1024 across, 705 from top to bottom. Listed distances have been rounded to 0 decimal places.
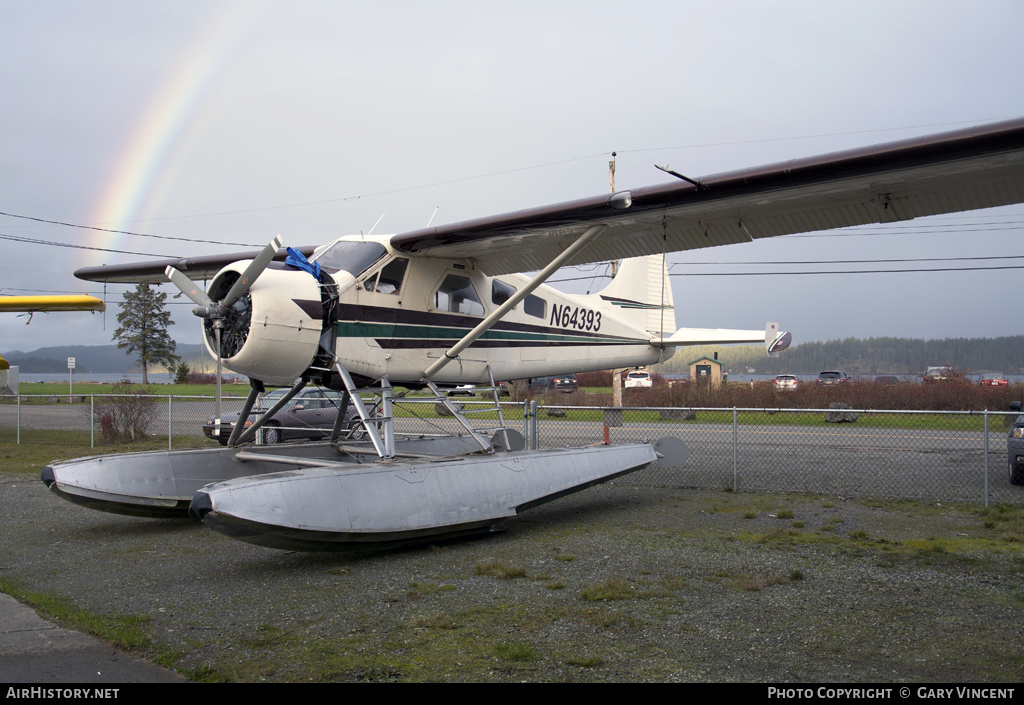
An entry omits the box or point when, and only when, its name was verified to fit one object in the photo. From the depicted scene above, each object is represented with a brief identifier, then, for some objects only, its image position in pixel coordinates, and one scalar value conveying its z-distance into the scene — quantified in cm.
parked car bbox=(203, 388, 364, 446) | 1470
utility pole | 2336
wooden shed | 3282
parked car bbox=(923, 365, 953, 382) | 2642
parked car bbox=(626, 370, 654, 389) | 4391
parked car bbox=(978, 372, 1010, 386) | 2596
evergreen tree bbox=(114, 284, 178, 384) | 6350
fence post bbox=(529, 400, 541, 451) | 1089
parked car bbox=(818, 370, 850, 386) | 3580
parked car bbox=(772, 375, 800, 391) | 2883
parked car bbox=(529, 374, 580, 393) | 4162
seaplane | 623
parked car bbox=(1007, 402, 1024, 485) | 1018
